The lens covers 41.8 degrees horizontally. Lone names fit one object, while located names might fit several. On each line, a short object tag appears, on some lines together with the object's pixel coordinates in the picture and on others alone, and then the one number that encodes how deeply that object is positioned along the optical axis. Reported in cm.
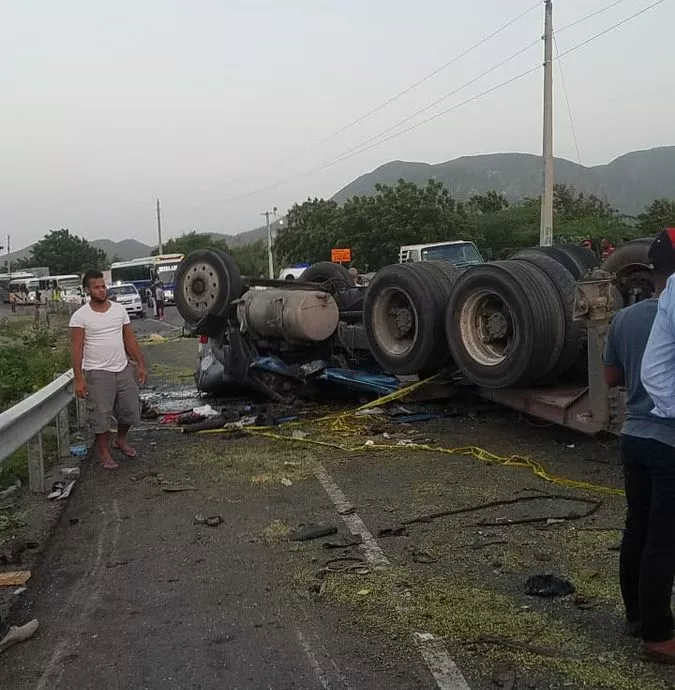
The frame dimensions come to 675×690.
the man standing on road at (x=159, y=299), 3722
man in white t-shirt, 771
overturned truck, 722
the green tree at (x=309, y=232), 5145
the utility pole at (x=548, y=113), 2486
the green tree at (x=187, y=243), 9806
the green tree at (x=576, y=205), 4881
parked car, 3872
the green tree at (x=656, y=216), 3722
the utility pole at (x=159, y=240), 9444
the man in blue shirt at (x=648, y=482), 347
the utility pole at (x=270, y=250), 5625
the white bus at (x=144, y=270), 4866
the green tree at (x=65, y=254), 10319
